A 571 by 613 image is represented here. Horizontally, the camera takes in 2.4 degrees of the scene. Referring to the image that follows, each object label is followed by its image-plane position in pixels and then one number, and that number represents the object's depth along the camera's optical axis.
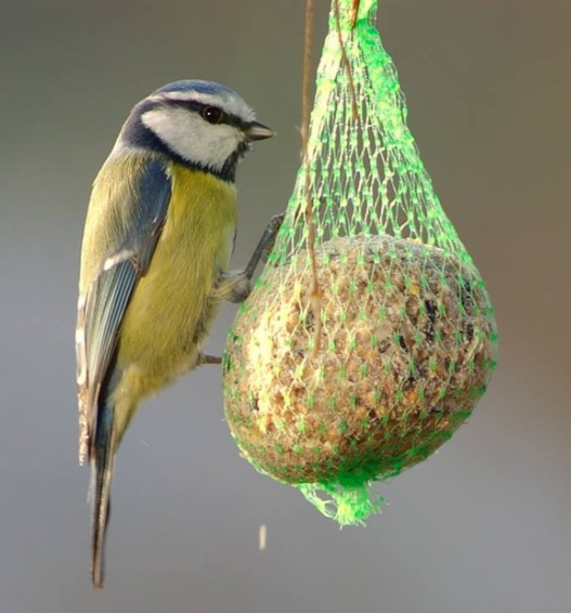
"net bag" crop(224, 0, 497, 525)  3.16
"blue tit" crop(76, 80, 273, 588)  3.23
